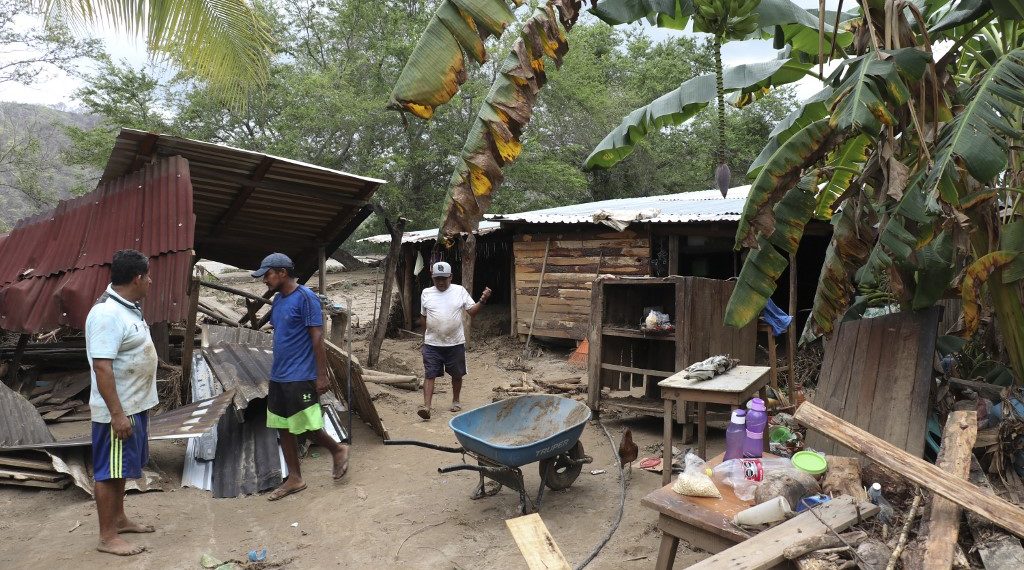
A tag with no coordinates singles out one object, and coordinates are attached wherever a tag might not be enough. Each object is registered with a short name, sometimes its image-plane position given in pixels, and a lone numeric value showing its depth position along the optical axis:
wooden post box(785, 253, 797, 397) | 7.31
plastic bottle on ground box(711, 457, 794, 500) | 3.67
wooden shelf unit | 6.67
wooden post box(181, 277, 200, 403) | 7.17
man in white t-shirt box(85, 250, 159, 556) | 4.05
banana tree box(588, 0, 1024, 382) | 3.85
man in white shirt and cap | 7.66
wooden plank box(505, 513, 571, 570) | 2.93
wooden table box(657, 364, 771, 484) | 4.69
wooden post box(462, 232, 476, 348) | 13.42
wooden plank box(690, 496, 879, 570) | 2.86
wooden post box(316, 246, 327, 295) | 9.98
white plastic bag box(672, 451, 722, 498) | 3.61
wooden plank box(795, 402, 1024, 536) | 2.98
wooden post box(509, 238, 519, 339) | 13.36
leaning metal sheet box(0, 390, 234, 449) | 5.23
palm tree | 5.59
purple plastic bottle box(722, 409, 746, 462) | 4.34
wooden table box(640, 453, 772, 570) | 3.29
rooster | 5.64
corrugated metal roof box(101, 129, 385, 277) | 6.89
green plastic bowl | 3.71
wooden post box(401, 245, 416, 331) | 16.09
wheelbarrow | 4.75
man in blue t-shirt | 5.33
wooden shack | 11.29
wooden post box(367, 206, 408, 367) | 10.73
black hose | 3.94
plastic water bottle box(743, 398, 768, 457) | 4.29
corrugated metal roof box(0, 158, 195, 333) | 6.14
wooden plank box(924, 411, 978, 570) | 2.91
